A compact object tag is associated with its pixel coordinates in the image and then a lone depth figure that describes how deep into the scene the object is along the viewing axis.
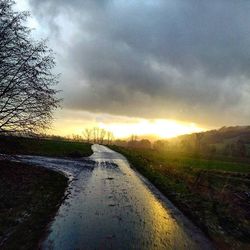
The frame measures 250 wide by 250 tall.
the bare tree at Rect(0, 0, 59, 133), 10.87
